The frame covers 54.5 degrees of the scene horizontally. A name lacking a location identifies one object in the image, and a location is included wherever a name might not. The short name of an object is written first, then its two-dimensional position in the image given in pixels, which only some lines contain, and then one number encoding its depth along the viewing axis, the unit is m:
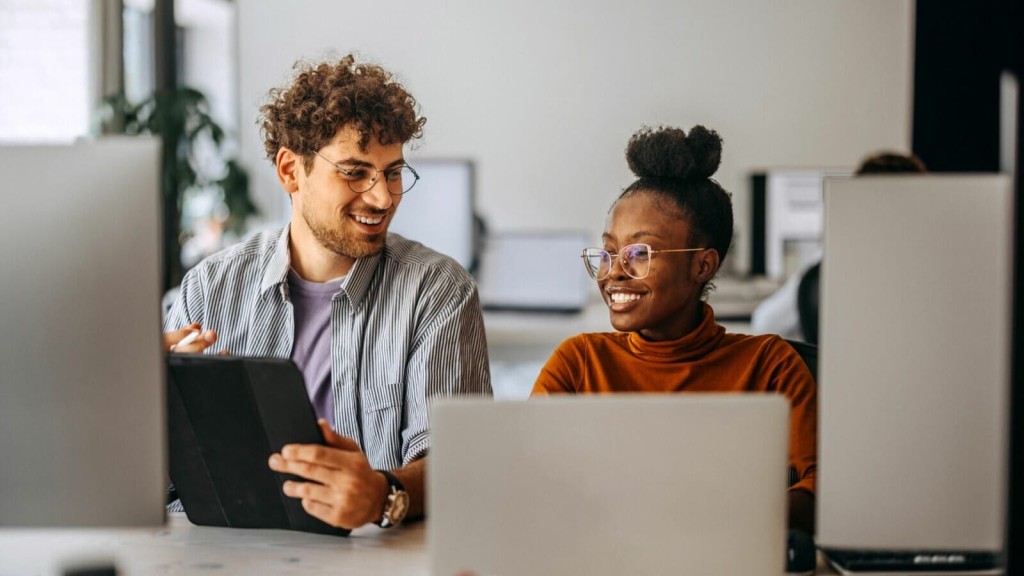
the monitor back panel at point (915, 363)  0.95
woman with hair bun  1.52
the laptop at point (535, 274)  3.91
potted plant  4.04
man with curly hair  1.71
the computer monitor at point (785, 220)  4.38
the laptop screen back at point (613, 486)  0.94
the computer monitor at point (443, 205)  3.75
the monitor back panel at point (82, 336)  0.96
